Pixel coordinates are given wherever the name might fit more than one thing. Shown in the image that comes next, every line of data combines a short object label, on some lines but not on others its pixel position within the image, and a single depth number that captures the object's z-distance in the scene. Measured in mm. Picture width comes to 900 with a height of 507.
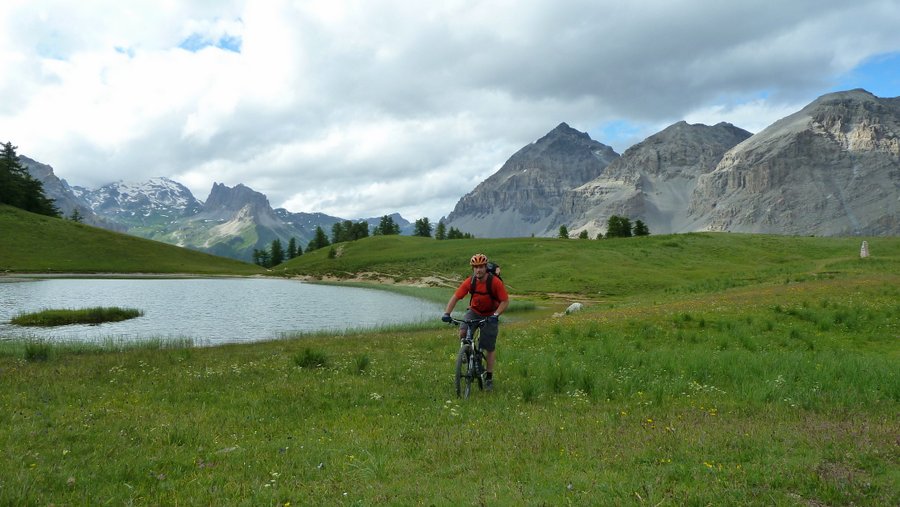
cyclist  14523
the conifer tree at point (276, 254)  189625
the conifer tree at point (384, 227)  194862
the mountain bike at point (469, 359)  13960
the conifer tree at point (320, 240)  192688
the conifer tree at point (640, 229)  159175
